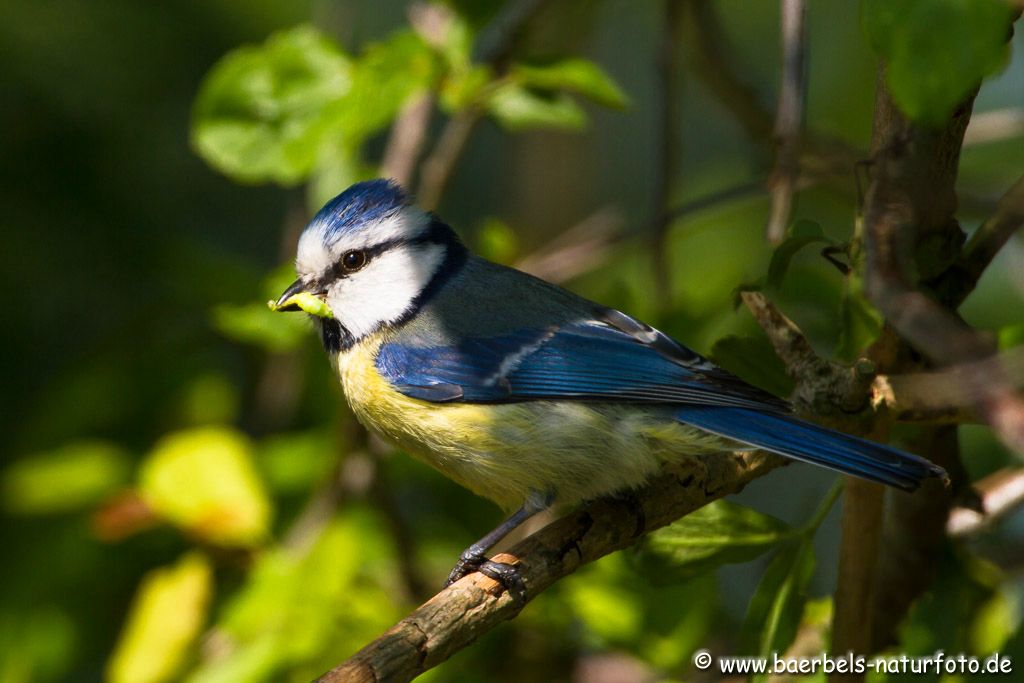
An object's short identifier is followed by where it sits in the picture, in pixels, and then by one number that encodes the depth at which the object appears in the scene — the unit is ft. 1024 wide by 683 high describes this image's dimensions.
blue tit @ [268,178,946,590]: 13.39
